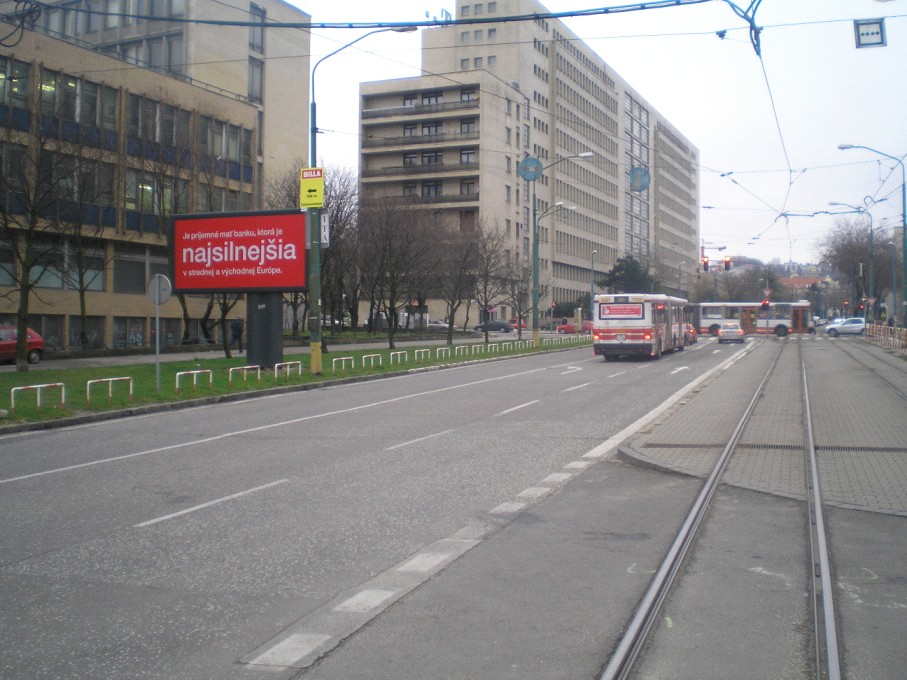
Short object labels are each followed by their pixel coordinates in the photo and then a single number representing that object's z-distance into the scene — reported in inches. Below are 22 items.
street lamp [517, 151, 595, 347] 1625.2
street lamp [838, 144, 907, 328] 1746.3
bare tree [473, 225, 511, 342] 2244.1
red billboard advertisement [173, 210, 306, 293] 1114.1
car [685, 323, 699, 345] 2086.6
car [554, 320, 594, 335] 3445.1
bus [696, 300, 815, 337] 2999.5
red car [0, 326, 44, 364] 1286.9
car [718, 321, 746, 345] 2389.3
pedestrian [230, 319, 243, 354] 1978.5
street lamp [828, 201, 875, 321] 2000.9
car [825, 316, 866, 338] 3102.9
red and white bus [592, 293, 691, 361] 1435.8
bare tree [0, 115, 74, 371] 1159.0
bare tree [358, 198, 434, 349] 1900.8
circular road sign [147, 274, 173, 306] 801.6
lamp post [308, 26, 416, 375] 1007.6
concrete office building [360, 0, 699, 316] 3582.7
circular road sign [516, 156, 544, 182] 1619.1
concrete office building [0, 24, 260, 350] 1333.7
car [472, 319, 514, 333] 3587.6
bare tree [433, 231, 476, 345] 2105.1
